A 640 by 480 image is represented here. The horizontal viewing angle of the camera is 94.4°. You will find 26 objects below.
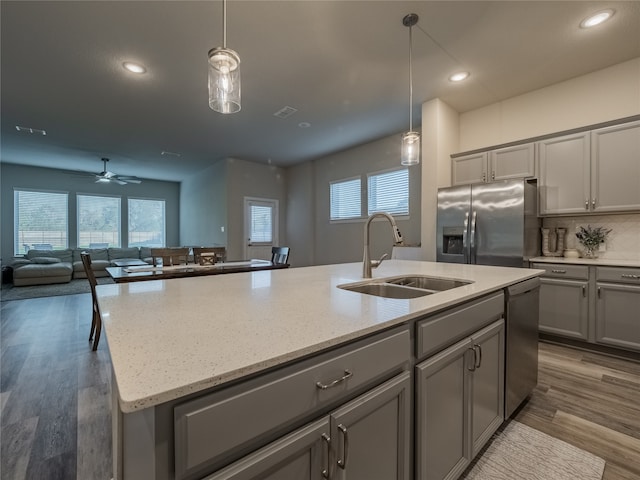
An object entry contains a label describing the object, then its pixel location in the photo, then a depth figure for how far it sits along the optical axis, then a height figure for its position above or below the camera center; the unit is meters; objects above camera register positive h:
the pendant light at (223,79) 1.50 +0.86
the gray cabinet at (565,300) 2.85 -0.62
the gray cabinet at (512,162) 3.37 +0.90
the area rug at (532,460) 1.44 -1.14
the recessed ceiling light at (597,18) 2.33 +1.79
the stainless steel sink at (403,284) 1.63 -0.28
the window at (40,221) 7.33 +0.46
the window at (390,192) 4.97 +0.82
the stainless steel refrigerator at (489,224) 3.12 +0.17
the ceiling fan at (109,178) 6.33 +1.32
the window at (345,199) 5.79 +0.81
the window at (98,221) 8.17 +0.48
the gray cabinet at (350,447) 0.68 -0.56
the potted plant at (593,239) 3.15 -0.01
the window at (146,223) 8.95 +0.49
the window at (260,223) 6.94 +0.38
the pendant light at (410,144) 2.42 +0.78
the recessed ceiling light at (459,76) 3.20 +1.78
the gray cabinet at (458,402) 1.10 -0.72
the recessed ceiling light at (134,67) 3.04 +1.79
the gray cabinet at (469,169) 3.68 +0.89
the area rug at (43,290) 5.52 -1.06
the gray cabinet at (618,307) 2.59 -0.62
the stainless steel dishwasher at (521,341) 1.70 -0.64
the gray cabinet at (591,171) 2.80 +0.68
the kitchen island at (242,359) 0.55 -0.27
